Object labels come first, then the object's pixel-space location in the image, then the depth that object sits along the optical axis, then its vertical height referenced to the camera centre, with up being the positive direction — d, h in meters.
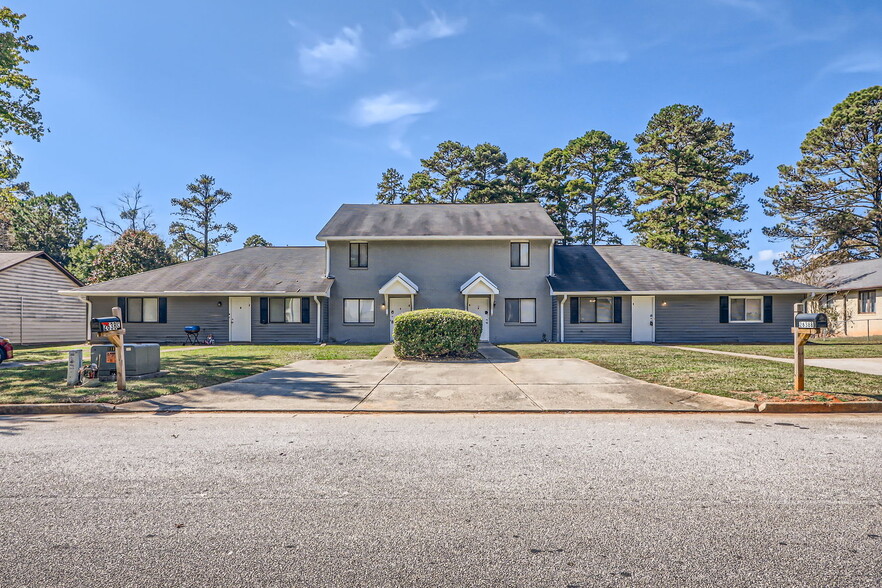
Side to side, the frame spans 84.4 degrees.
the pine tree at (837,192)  35.47 +8.55
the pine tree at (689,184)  35.47 +8.99
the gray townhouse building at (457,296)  23.31 +0.28
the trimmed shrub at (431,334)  14.69 -0.99
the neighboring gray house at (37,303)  24.42 -0.04
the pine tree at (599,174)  41.22 +10.97
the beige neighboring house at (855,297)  30.38 +0.29
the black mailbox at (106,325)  8.51 -0.40
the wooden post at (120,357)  8.82 -1.01
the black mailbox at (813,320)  8.00 -0.32
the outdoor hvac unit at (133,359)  9.69 -1.20
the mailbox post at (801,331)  8.04 -0.51
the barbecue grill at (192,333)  22.84 -1.46
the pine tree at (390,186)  50.19 +11.98
